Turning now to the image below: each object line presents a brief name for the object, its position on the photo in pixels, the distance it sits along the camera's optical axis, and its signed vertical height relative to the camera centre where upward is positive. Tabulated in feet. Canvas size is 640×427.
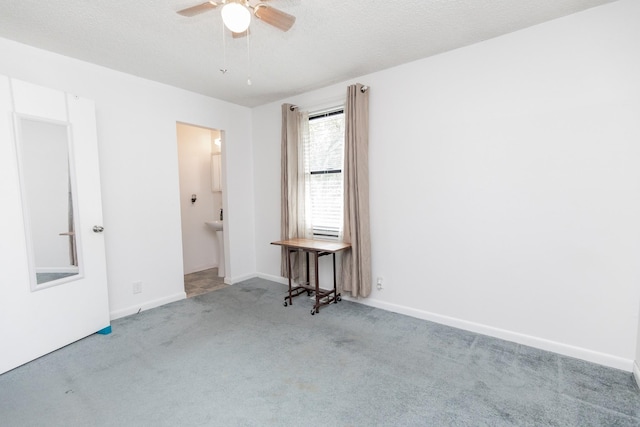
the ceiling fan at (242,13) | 5.33 +3.73
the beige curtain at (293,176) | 12.42 +0.95
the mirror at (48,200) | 7.59 +0.10
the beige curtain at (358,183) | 10.41 +0.52
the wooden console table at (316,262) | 10.36 -2.48
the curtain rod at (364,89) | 10.32 +3.84
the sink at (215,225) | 15.29 -1.31
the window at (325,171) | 11.66 +1.10
